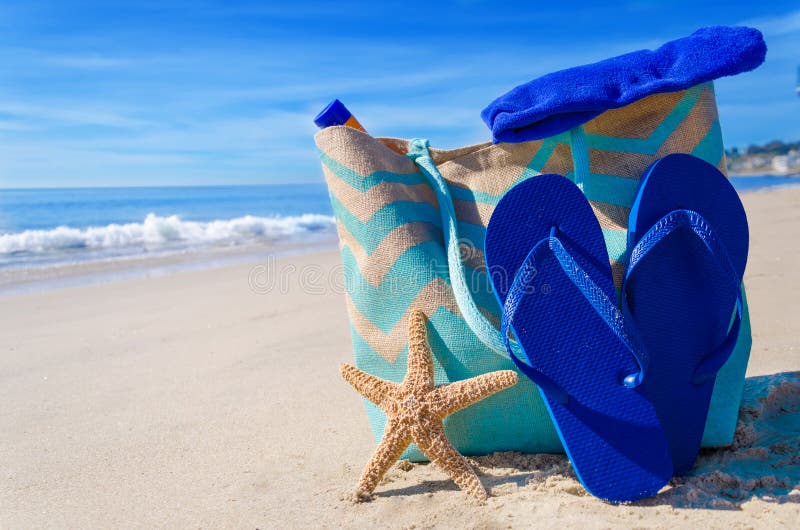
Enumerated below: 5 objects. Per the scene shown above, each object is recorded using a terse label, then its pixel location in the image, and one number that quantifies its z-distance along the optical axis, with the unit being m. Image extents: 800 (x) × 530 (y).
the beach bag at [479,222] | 0.93
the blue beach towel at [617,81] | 0.92
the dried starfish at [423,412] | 0.90
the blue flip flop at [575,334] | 0.87
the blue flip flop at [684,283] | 0.88
